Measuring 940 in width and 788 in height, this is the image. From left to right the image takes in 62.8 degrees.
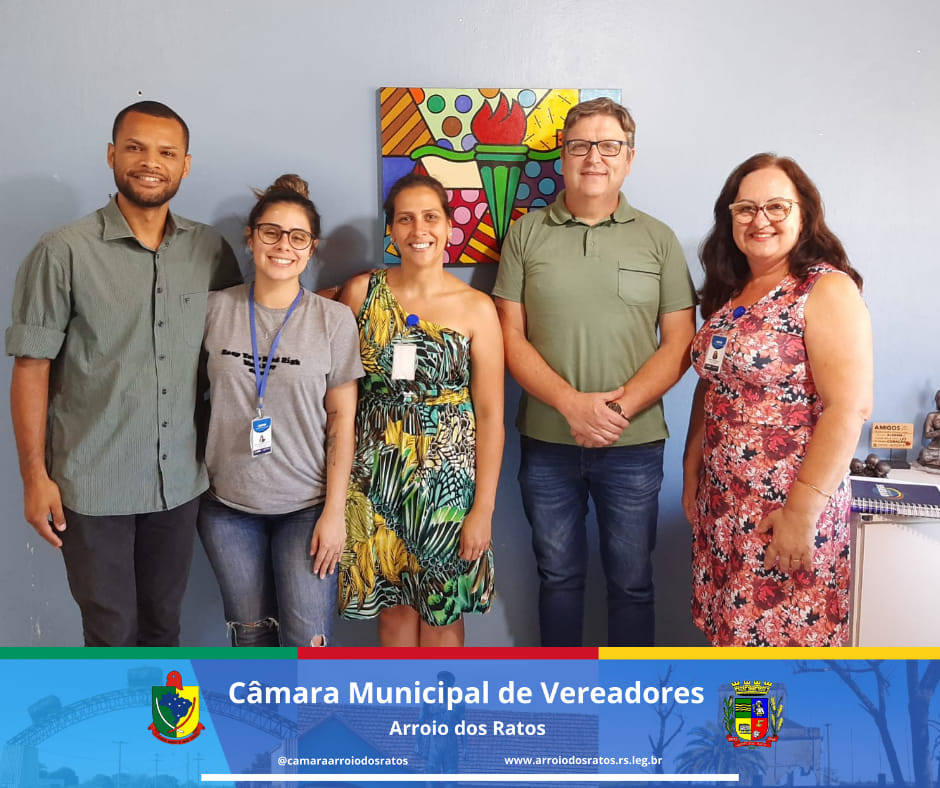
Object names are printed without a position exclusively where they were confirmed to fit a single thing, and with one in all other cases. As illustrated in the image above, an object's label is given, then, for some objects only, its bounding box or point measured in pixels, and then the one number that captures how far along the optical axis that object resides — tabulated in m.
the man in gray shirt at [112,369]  1.94
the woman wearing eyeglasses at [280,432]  1.97
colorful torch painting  2.43
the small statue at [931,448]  2.57
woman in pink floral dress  1.83
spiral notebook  2.14
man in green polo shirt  2.20
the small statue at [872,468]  2.54
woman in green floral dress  2.09
